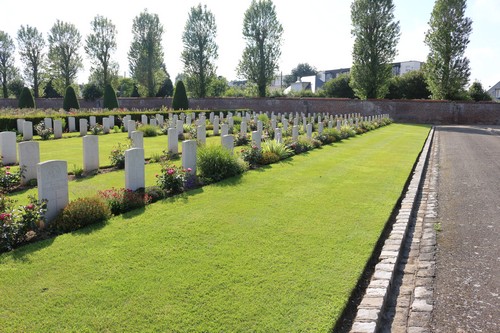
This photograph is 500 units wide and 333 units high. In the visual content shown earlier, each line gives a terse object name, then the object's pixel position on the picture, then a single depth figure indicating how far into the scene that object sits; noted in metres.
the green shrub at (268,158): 10.32
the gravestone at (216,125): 18.35
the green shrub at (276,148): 11.08
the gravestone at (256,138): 10.82
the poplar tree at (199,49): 46.72
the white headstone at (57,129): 15.92
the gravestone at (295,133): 14.36
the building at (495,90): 72.12
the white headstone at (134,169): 6.27
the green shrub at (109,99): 33.56
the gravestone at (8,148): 9.17
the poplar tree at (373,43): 37.75
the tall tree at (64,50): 51.34
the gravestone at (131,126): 15.94
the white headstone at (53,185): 5.09
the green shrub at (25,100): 33.59
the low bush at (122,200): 5.77
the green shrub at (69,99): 32.22
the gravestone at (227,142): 9.45
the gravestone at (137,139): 9.42
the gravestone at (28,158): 7.31
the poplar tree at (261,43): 44.50
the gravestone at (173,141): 11.10
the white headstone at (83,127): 16.78
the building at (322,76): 72.06
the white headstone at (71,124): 18.17
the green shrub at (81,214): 5.04
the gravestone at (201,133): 12.23
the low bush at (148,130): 16.72
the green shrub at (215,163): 8.11
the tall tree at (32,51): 53.03
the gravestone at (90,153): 8.52
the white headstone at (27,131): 14.38
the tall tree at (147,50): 48.97
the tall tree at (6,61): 55.22
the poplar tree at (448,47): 36.44
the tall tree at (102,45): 50.47
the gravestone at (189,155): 7.72
